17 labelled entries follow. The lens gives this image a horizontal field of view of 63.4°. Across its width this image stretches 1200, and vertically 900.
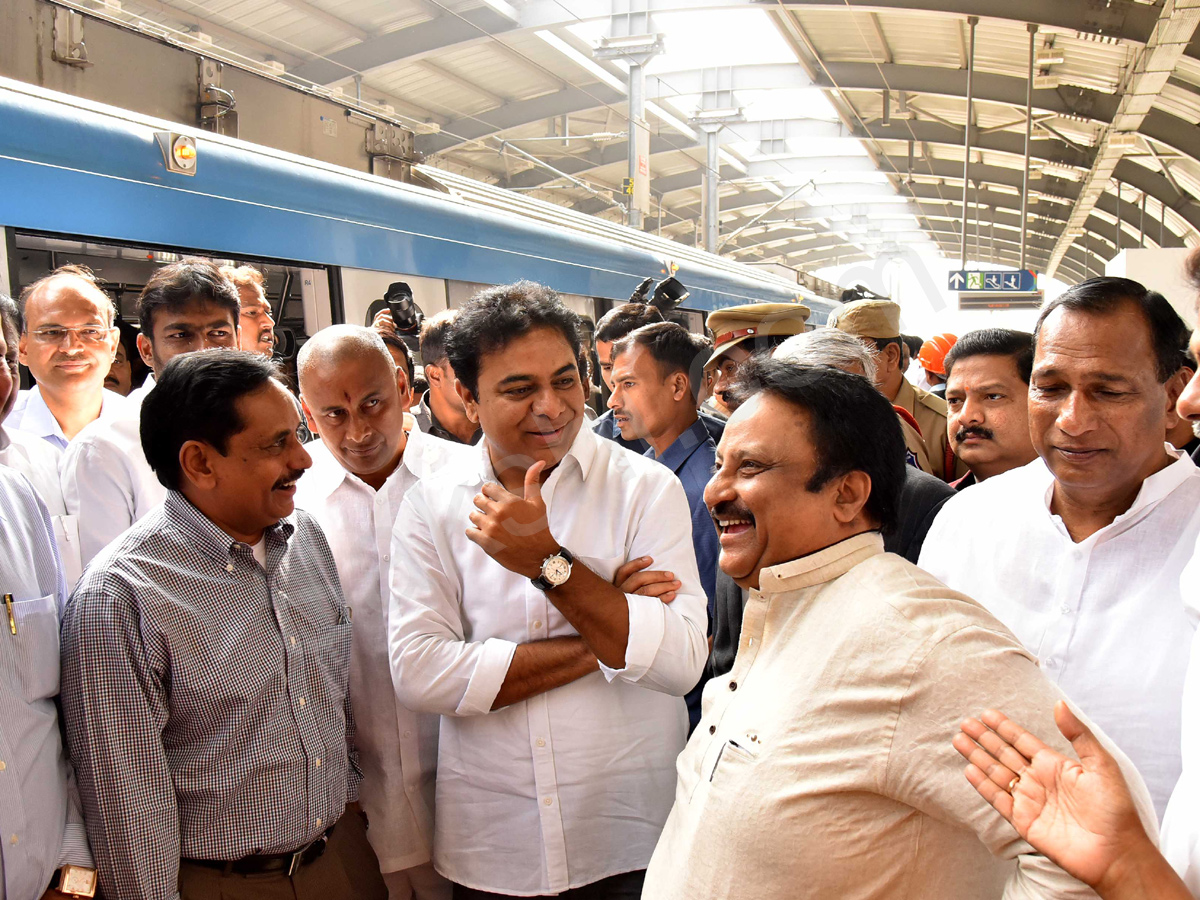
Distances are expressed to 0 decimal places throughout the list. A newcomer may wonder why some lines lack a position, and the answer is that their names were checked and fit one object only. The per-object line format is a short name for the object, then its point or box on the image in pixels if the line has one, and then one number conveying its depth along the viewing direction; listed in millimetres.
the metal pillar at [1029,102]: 9633
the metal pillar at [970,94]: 9867
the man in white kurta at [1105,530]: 1779
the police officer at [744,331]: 3732
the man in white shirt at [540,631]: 1875
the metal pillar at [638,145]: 13695
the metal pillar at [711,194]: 17922
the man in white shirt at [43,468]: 2486
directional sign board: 14195
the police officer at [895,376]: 3998
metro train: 3588
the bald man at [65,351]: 2945
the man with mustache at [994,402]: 2842
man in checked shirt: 1738
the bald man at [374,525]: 2309
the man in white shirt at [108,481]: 2529
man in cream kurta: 1298
